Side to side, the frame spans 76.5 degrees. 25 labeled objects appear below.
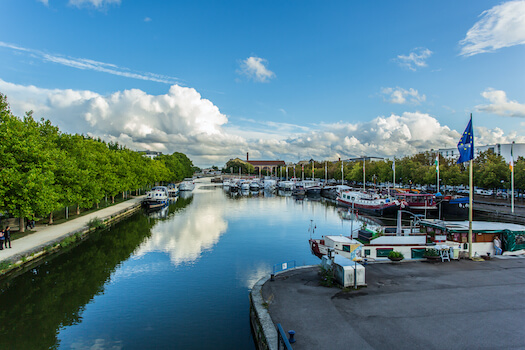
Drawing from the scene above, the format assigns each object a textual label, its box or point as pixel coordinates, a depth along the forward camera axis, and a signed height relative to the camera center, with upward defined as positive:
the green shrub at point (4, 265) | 20.64 -5.63
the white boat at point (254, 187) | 117.62 -5.09
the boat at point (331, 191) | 81.12 -5.48
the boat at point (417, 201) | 54.78 -5.09
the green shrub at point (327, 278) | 15.62 -5.13
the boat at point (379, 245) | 21.20 -4.78
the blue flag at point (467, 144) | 19.73 +1.56
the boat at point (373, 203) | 55.53 -5.61
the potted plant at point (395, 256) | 19.58 -5.02
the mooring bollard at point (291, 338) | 10.15 -5.14
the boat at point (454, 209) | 54.68 -6.81
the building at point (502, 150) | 106.25 +7.89
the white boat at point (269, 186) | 119.24 -4.88
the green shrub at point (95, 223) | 36.38 -5.45
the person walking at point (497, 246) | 21.52 -4.93
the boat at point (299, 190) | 93.81 -5.23
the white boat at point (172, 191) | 89.43 -4.76
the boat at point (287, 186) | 112.47 -4.73
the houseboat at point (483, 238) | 21.50 -4.41
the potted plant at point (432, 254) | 19.60 -4.98
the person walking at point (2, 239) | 24.42 -4.76
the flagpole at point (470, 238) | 20.25 -4.15
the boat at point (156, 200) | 59.31 -4.91
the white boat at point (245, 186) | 113.94 -4.82
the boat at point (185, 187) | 112.91 -4.62
